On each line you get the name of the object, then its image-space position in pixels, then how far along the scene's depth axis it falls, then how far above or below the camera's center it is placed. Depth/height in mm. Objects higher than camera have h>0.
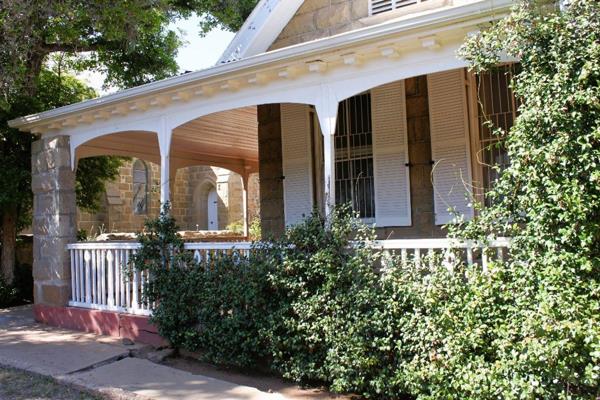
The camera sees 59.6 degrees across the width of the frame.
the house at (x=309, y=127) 5273 +1440
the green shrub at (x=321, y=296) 4531 -602
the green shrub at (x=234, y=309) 5098 -782
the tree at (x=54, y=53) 8477 +3672
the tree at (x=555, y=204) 3512 +116
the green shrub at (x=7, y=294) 9492 -982
